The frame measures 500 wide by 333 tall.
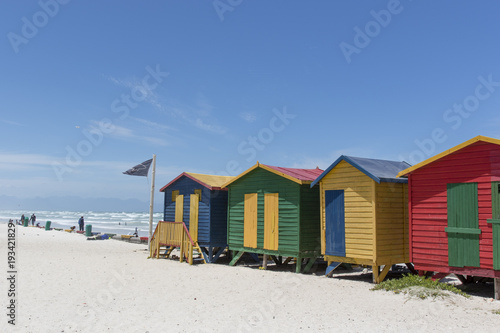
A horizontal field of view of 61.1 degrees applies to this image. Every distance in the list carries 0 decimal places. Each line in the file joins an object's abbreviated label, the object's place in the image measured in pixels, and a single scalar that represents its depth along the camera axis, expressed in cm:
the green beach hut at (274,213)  1584
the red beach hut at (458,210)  1082
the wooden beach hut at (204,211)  1928
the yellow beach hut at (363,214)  1324
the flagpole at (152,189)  2320
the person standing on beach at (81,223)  4210
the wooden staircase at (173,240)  1855
